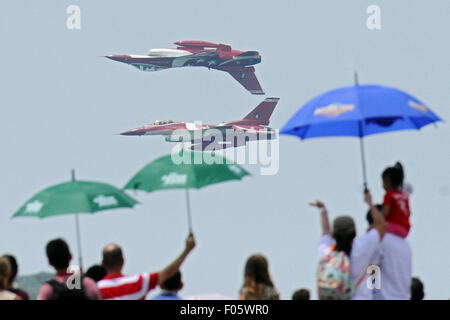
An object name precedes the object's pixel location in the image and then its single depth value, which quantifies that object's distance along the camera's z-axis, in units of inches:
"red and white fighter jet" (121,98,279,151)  5344.5
